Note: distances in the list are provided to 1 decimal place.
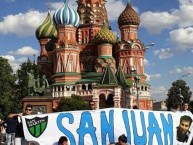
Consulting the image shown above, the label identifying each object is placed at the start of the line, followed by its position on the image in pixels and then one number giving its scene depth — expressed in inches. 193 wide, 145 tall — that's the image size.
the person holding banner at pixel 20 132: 372.5
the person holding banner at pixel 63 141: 308.5
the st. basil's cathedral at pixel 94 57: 2156.7
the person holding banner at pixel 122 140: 295.7
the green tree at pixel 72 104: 1886.2
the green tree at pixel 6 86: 1588.3
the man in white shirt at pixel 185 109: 412.5
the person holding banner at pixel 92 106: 392.2
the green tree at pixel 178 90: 2839.6
